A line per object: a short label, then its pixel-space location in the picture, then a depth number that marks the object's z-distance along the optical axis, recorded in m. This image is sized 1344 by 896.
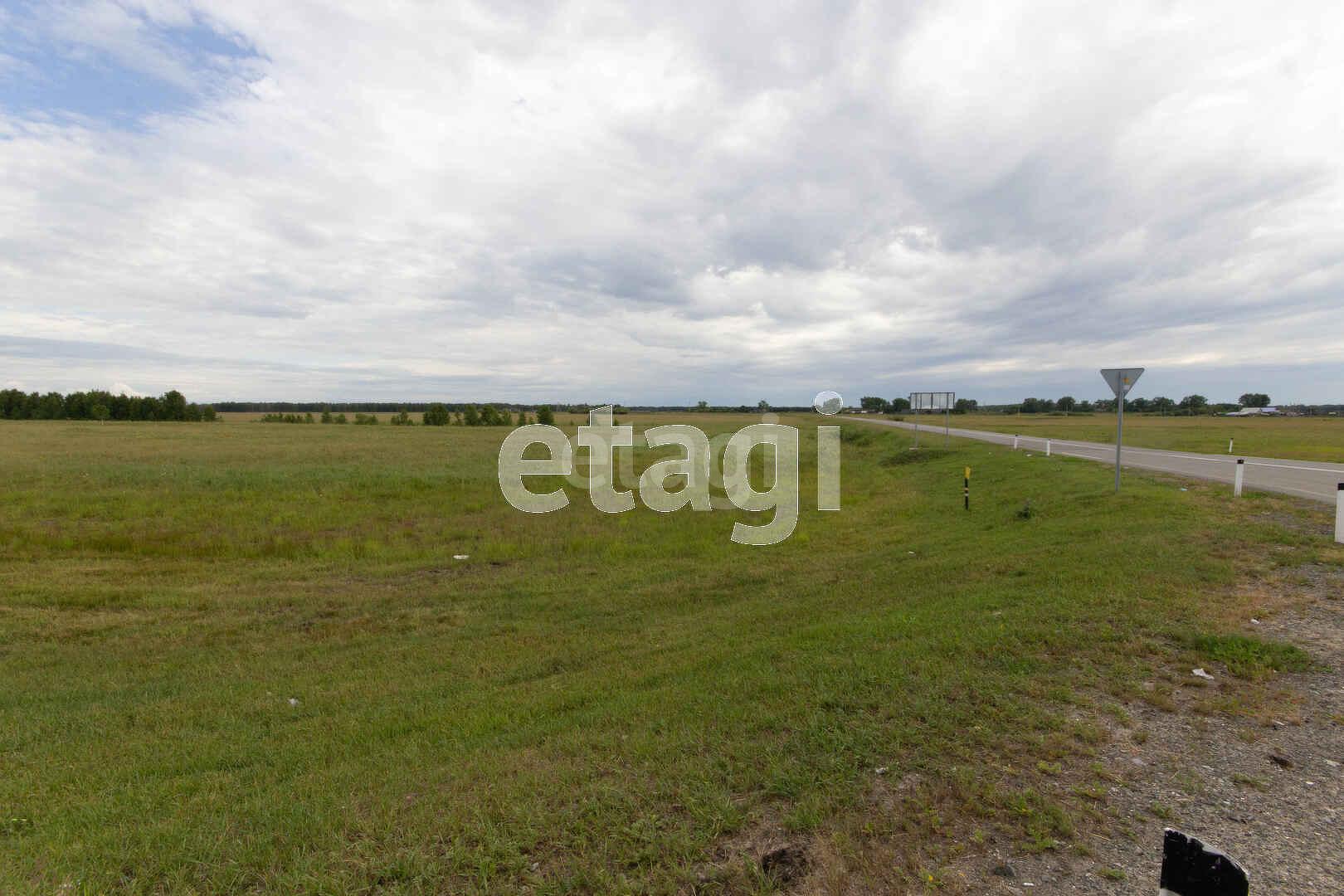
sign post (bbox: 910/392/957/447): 35.75
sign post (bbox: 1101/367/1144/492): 15.39
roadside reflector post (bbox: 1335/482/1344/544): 9.30
